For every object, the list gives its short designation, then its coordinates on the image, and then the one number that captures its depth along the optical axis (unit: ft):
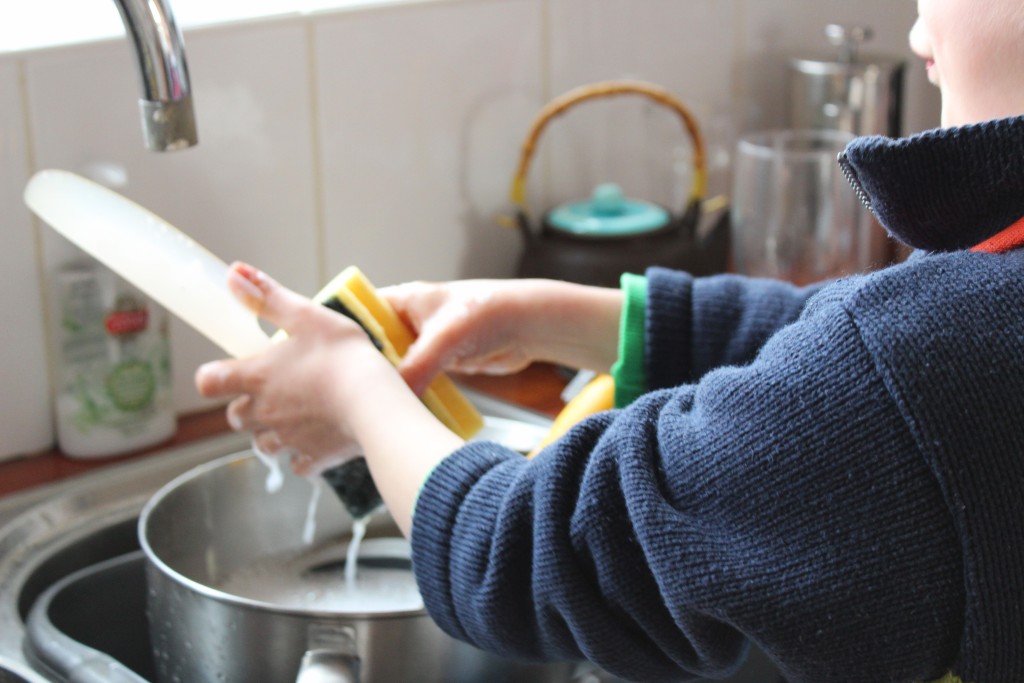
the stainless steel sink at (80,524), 3.10
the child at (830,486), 1.88
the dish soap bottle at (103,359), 3.47
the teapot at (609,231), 4.21
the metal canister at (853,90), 4.84
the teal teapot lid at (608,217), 4.29
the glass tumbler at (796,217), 4.53
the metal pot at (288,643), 2.46
